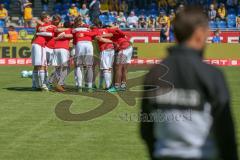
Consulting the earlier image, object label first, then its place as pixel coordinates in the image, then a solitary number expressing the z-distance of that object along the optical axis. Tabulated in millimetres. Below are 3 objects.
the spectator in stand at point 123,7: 41591
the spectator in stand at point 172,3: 41938
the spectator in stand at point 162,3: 42375
